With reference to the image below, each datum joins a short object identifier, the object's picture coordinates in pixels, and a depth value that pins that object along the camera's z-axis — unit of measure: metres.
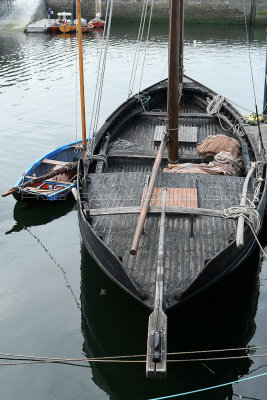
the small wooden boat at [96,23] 60.38
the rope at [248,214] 10.41
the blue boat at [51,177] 16.84
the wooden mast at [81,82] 14.53
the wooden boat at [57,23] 58.47
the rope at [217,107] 17.60
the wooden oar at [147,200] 8.96
